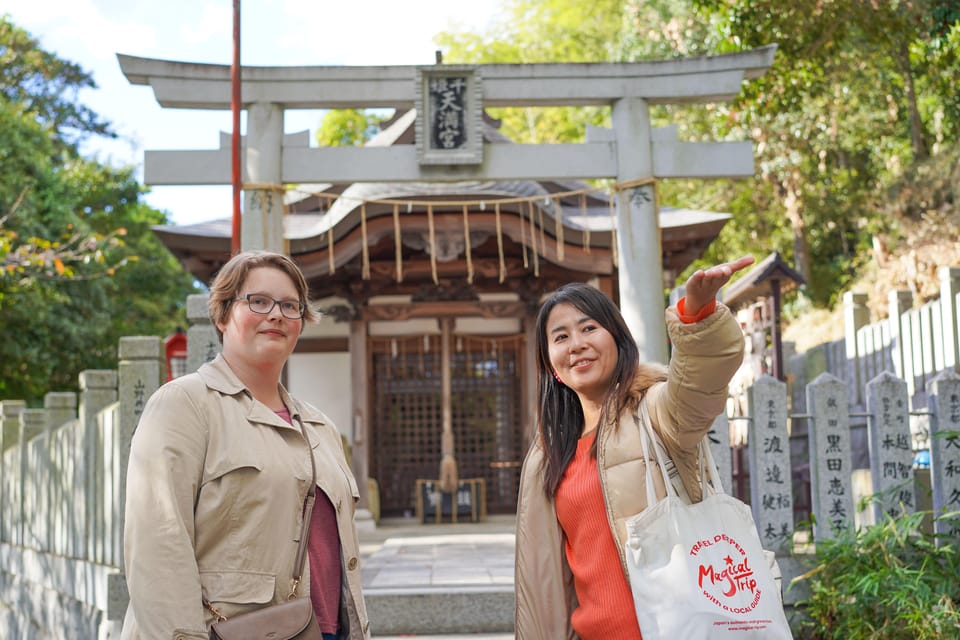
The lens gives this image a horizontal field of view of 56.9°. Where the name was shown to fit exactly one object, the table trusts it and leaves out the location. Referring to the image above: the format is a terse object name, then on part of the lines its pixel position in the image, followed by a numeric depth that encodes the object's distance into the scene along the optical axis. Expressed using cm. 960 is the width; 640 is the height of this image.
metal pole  674
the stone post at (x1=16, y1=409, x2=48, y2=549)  833
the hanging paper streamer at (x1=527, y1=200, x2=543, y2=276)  1009
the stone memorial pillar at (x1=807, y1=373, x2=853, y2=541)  540
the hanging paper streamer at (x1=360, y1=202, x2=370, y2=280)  849
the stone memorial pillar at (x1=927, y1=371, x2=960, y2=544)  545
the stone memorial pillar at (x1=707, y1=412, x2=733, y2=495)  517
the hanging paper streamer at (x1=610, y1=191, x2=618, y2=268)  749
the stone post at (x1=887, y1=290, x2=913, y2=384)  920
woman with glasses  219
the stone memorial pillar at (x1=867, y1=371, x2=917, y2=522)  548
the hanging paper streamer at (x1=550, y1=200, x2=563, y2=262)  823
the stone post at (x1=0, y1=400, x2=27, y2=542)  941
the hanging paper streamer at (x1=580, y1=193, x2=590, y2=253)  935
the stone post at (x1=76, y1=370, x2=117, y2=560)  655
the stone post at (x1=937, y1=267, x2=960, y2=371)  807
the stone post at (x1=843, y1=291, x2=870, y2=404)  1079
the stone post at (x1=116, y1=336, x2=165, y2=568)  576
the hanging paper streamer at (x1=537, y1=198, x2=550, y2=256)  1033
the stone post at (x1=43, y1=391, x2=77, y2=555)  741
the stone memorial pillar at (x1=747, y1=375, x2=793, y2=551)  535
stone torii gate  702
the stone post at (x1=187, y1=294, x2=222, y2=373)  569
